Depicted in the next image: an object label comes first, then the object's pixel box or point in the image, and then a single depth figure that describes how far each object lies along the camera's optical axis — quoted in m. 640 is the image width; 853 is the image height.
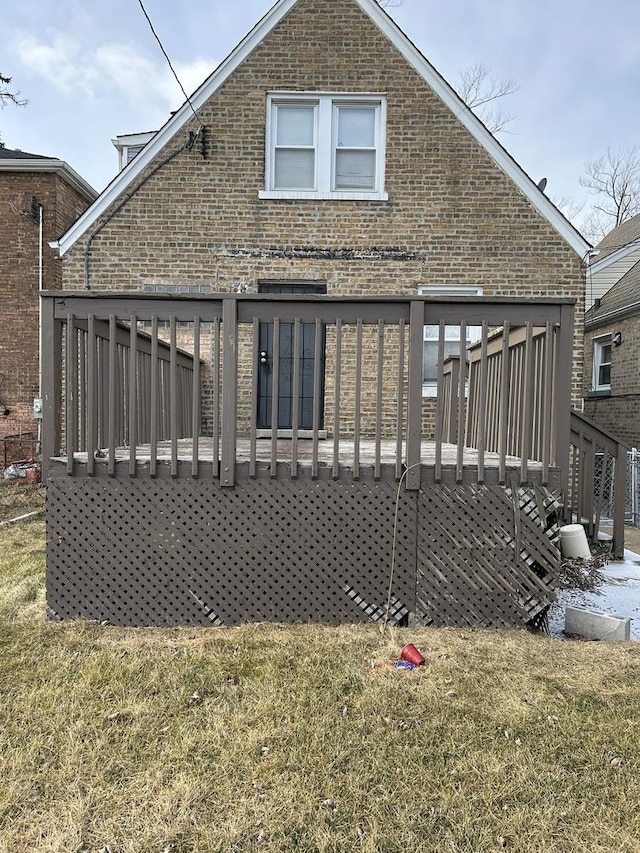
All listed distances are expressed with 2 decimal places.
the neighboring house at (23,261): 10.80
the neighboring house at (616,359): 12.15
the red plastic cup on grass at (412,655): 3.34
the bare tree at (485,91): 18.27
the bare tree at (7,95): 14.32
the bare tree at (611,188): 26.16
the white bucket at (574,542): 5.67
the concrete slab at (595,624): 3.92
